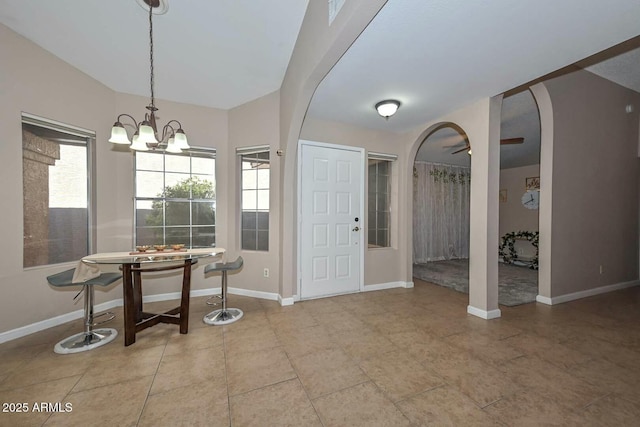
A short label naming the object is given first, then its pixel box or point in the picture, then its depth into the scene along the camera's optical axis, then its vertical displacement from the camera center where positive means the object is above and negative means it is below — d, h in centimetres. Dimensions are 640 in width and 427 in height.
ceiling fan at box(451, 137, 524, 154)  413 +116
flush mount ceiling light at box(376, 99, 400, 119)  301 +124
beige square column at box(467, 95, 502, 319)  297 +6
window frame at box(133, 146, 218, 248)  349 +21
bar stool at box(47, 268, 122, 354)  225 -111
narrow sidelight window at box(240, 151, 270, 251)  379 +16
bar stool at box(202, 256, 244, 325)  286 -117
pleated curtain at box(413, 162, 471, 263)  649 +1
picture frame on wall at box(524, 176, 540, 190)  628 +74
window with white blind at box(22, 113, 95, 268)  265 +22
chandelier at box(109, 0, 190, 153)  206 +64
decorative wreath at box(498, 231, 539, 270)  621 -77
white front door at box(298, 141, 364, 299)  370 -10
